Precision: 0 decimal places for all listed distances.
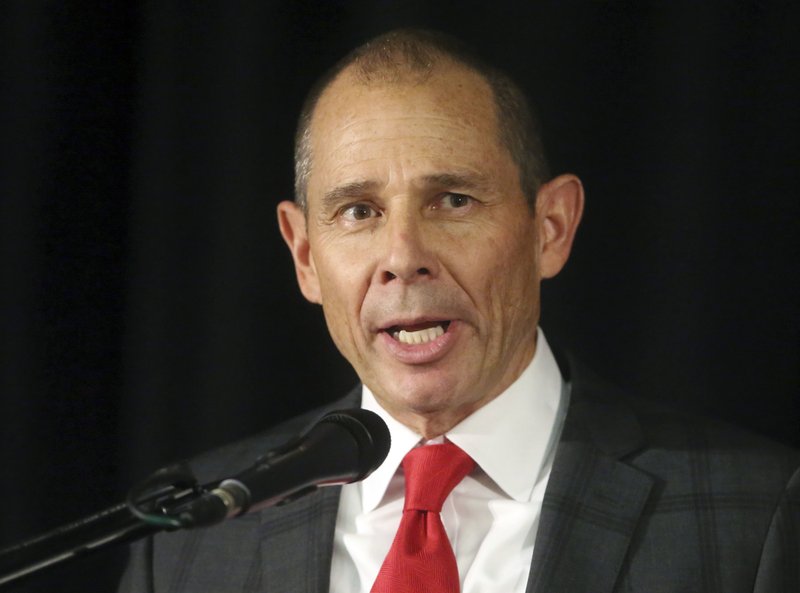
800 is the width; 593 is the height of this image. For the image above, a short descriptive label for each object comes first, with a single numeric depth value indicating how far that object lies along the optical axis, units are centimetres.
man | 450
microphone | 424
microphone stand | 426
